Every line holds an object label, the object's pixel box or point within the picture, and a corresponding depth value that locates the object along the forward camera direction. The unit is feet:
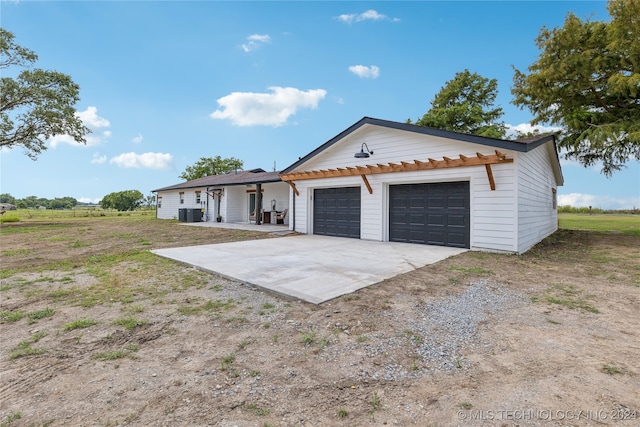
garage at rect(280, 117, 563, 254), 23.75
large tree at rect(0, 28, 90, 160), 58.85
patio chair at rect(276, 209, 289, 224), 53.52
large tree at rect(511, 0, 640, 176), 35.01
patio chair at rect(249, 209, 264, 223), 56.64
